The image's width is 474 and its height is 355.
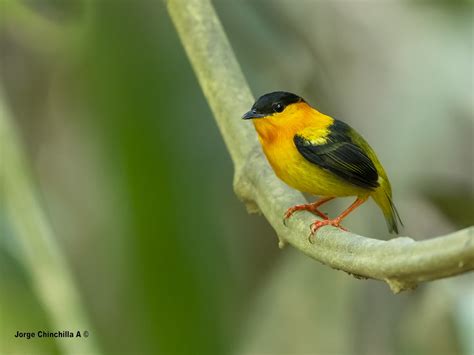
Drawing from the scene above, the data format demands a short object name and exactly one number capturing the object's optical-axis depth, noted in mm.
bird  4347
